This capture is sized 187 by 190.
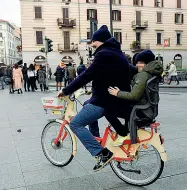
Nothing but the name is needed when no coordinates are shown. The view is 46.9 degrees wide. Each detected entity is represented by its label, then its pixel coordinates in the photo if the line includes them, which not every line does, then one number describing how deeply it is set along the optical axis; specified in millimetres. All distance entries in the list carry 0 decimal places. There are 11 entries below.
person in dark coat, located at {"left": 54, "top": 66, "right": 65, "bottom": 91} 13297
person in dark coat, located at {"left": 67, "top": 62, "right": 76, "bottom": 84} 13780
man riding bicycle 2381
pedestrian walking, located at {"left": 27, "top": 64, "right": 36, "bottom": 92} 12944
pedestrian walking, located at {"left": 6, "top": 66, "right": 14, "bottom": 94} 12767
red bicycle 2419
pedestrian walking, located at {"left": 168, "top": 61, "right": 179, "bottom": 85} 14945
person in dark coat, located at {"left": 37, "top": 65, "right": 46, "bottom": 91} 12870
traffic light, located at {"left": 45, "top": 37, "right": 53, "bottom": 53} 12892
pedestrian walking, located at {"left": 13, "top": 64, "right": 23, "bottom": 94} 12437
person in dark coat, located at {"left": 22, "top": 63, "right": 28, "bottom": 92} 13803
